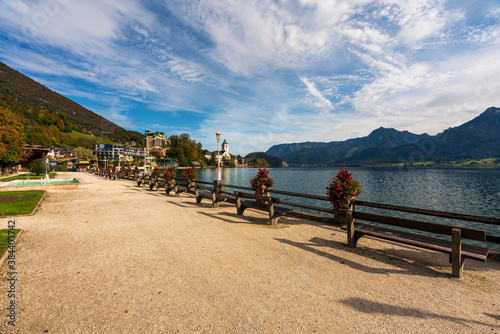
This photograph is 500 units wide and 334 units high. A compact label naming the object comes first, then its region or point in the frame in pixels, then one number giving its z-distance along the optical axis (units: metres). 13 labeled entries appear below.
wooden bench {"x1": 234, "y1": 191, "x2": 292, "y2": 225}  8.01
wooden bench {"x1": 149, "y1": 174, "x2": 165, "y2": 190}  19.09
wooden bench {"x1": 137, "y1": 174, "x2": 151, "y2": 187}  22.41
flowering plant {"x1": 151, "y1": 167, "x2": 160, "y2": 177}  20.68
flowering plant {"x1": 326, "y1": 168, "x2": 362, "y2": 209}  8.09
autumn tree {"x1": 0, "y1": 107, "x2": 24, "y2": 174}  27.58
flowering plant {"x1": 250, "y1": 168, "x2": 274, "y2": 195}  10.84
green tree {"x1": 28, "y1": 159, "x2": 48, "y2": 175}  33.62
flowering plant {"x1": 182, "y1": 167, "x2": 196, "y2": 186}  16.45
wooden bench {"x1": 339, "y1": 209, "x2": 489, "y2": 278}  4.00
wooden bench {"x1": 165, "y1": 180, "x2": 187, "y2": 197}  15.51
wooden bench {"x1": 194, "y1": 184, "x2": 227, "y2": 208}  11.20
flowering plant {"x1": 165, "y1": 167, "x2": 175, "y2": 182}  17.24
